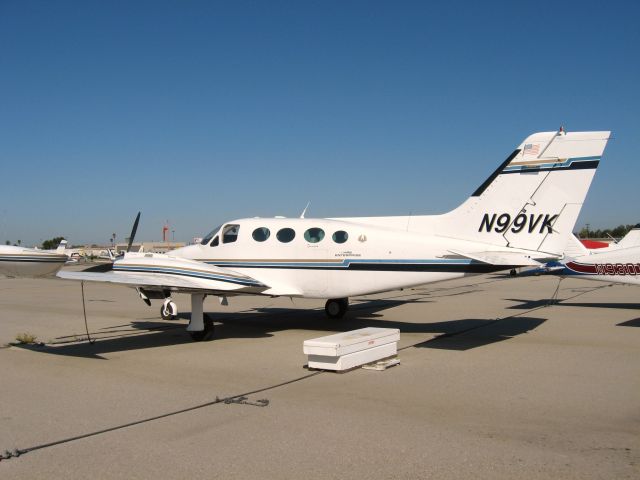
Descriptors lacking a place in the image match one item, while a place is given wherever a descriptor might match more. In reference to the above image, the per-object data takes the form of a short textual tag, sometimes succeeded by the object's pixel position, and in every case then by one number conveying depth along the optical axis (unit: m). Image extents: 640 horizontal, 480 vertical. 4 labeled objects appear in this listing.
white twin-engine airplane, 10.64
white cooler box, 8.50
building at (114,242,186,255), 44.24
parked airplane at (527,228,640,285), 16.50
